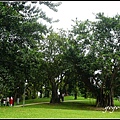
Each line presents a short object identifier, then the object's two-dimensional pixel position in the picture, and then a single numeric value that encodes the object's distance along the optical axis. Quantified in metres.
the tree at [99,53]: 20.84
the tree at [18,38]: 14.34
